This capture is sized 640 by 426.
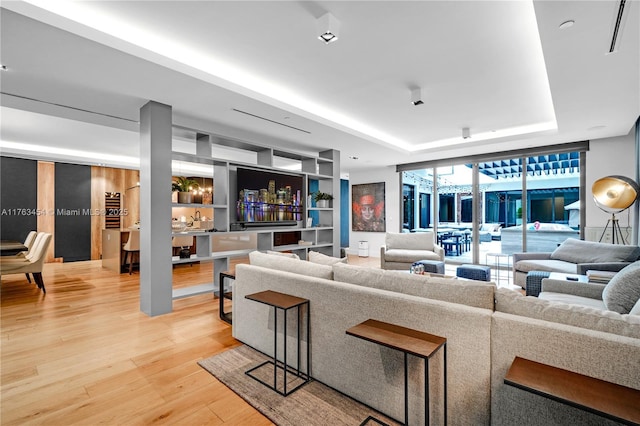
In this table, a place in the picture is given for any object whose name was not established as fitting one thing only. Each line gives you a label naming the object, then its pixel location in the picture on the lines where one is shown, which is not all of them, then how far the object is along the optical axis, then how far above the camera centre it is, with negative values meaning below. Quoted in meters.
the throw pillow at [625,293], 2.02 -0.56
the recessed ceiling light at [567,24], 2.16 +1.34
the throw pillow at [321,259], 2.71 -0.43
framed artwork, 8.92 +0.11
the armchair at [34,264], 4.64 -0.79
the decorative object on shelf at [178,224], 6.64 -0.31
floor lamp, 4.29 +0.27
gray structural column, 3.59 +0.05
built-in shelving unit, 4.30 -0.10
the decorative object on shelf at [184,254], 4.43 -0.61
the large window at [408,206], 8.55 +0.15
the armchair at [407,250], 5.76 -0.77
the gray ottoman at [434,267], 4.42 -0.81
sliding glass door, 6.21 +0.25
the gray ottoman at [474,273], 4.02 -0.83
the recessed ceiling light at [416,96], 3.75 +1.44
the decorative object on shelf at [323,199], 6.21 +0.26
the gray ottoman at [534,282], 3.47 -0.82
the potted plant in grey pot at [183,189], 4.24 +0.32
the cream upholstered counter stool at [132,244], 6.17 -0.64
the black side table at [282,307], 2.08 -0.69
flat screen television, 4.82 +0.25
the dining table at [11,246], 5.14 -0.58
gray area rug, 1.84 -1.25
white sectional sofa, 1.30 -0.63
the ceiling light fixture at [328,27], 2.34 +1.45
